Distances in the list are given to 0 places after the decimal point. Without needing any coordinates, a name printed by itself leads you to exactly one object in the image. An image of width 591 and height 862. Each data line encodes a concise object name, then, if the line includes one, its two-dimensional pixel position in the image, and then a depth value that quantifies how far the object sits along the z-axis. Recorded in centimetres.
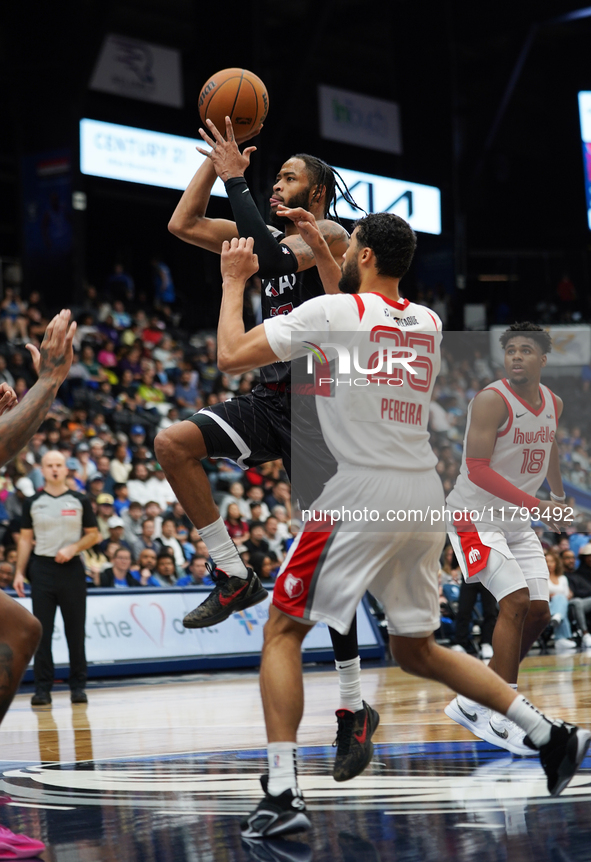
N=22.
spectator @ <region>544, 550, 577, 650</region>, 1289
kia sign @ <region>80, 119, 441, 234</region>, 1950
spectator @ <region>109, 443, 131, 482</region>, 1362
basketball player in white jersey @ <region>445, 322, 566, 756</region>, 547
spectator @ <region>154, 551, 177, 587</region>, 1179
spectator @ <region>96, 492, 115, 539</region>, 1220
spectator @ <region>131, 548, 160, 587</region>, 1162
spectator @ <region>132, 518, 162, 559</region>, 1225
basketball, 489
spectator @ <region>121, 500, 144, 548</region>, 1252
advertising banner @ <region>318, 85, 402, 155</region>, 2389
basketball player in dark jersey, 452
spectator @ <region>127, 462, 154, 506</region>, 1350
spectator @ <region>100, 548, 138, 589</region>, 1140
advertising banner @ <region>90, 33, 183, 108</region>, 2055
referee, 898
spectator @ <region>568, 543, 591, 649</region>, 1320
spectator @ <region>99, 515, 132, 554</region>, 1191
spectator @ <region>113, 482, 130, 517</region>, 1302
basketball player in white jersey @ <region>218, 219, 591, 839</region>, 366
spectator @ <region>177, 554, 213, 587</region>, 1209
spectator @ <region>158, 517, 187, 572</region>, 1255
